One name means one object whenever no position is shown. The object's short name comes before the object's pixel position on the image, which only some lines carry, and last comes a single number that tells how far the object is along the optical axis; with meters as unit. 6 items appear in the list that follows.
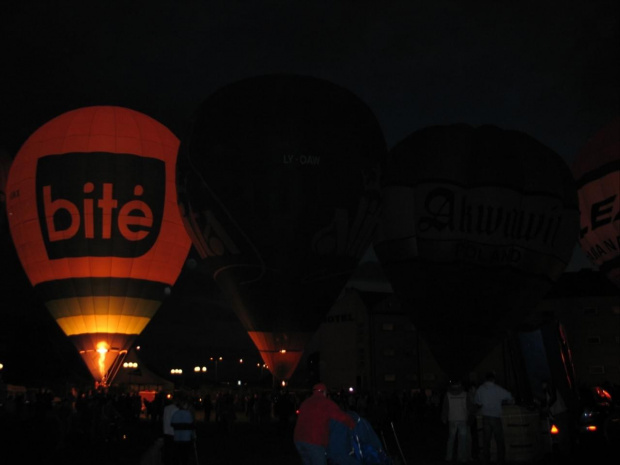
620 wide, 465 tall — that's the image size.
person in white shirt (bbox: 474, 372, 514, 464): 12.26
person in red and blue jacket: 7.86
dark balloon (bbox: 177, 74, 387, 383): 25.95
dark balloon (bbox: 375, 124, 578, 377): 26.31
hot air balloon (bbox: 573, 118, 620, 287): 33.31
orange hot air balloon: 32.88
